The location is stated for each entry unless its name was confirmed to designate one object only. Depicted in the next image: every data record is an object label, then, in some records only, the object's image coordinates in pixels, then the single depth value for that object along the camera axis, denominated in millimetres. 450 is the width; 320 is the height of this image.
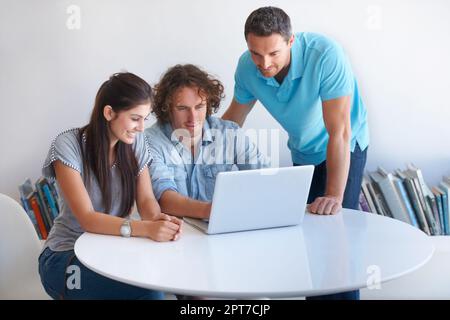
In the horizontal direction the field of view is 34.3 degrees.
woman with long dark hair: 2086
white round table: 1634
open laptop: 1944
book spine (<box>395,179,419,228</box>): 3117
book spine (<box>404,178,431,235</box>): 3111
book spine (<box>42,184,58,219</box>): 3094
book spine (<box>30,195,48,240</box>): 3102
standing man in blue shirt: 2350
